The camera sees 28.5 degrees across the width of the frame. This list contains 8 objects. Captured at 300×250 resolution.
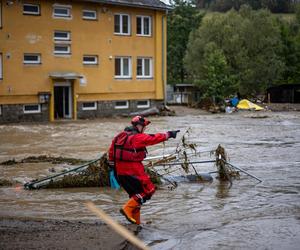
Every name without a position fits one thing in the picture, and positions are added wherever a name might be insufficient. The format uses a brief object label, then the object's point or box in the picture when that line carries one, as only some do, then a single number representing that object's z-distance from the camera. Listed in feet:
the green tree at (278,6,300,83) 202.28
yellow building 108.88
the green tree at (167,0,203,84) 217.56
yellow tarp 152.42
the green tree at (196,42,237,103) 150.92
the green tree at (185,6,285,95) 178.50
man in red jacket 28.45
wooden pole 26.37
